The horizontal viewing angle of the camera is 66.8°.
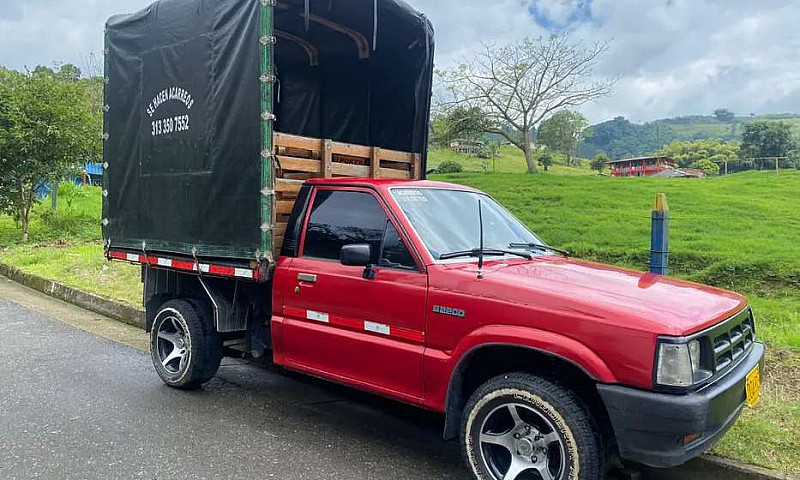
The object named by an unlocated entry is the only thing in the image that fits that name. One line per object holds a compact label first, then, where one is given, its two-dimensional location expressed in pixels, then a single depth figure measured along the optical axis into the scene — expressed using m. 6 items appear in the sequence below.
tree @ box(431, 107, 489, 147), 25.39
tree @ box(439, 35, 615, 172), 25.48
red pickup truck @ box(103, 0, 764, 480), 3.07
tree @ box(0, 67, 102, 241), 13.39
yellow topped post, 5.41
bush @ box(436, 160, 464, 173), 30.20
